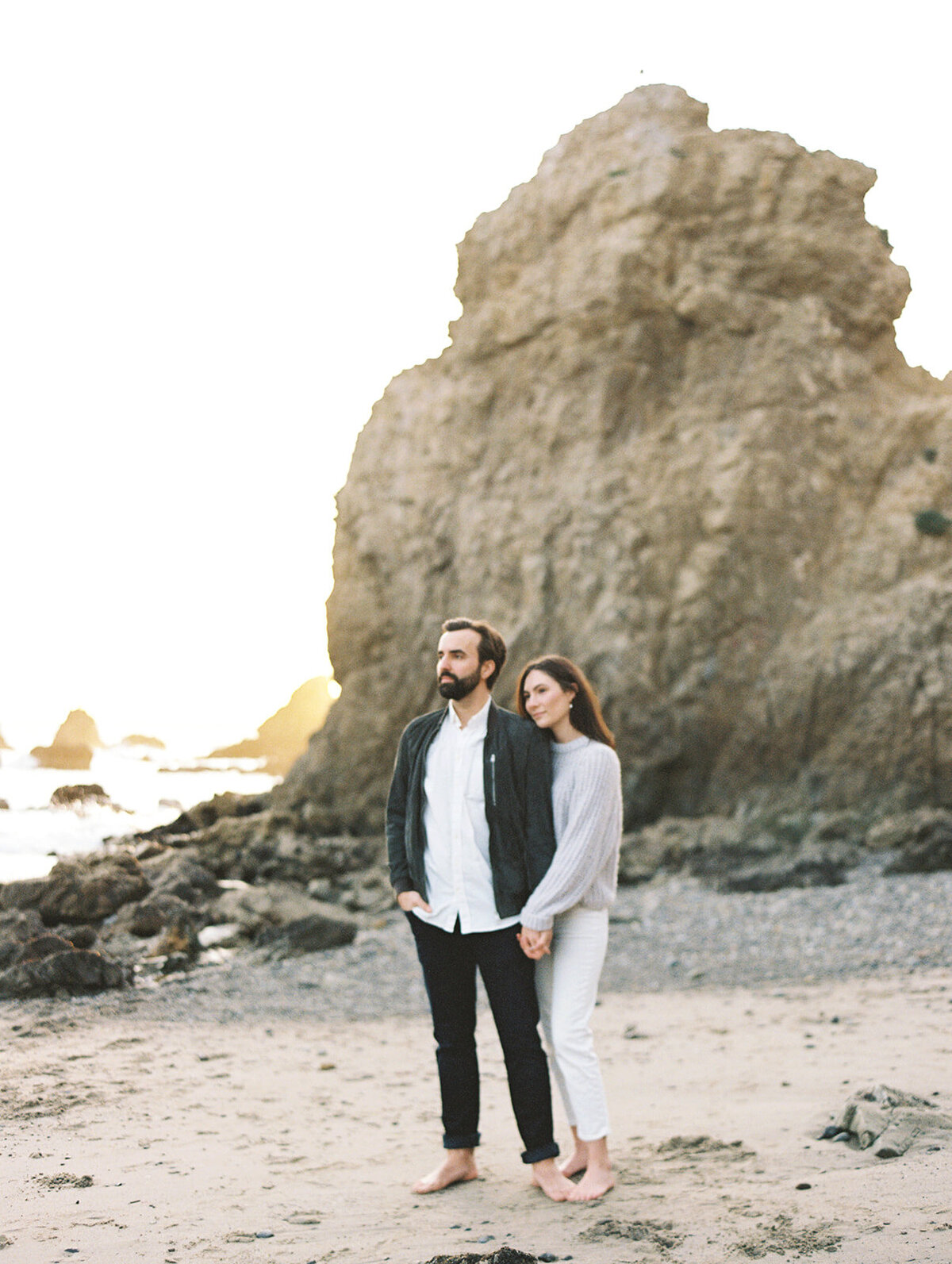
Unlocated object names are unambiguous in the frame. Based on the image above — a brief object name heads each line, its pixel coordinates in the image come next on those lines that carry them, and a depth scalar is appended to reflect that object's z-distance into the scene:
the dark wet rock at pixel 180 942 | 9.89
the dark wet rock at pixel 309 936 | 9.66
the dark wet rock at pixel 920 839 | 12.36
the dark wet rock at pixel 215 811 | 22.67
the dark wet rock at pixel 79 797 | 33.06
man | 3.90
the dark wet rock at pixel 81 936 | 10.31
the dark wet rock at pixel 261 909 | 11.25
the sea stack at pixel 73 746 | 57.19
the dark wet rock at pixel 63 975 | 7.92
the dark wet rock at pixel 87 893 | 12.23
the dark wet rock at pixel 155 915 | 11.18
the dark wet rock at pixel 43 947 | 8.86
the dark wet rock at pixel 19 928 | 9.55
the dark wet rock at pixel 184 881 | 12.98
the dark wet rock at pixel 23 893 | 12.27
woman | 3.79
